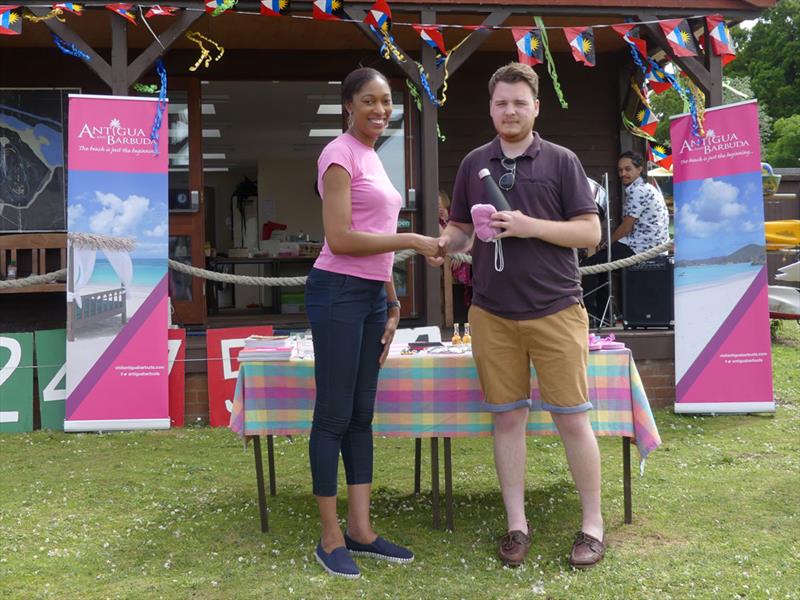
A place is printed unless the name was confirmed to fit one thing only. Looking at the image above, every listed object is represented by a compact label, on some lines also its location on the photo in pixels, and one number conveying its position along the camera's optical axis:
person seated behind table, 6.85
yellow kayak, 9.75
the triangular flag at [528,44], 6.23
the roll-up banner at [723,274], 5.87
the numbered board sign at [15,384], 5.82
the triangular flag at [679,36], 6.19
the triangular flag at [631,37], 6.24
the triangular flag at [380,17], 5.87
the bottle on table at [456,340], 3.93
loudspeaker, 6.68
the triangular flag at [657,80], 6.98
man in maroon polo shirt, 3.16
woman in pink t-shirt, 3.00
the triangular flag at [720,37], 6.25
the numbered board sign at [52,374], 5.84
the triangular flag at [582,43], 6.25
